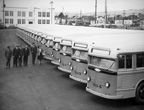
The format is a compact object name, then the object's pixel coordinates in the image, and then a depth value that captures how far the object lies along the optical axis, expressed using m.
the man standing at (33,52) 14.46
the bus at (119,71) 6.75
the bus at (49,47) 13.69
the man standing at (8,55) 13.21
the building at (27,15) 61.99
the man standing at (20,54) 13.75
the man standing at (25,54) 13.91
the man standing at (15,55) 13.61
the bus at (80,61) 8.54
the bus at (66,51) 10.32
